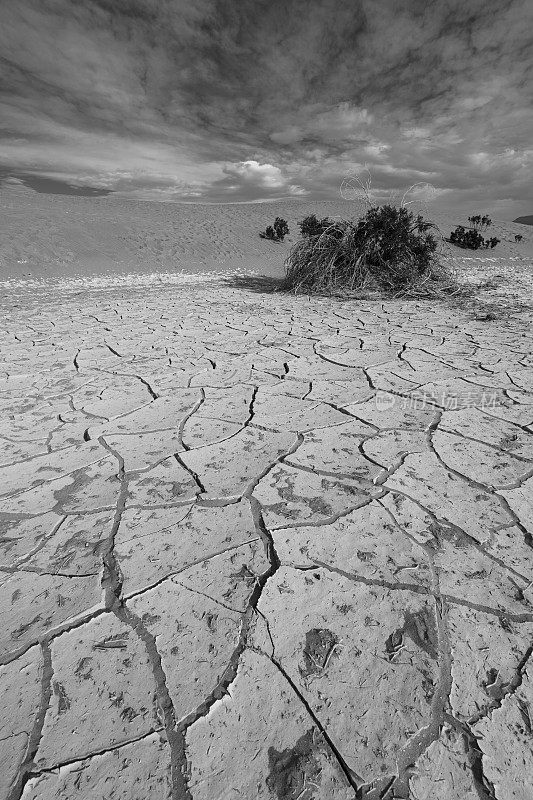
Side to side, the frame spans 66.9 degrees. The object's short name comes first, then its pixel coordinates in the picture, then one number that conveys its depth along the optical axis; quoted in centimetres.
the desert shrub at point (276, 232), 1466
